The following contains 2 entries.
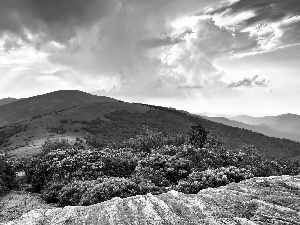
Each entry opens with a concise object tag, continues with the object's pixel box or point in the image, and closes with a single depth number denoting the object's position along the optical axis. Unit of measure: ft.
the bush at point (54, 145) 146.00
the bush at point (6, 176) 83.66
